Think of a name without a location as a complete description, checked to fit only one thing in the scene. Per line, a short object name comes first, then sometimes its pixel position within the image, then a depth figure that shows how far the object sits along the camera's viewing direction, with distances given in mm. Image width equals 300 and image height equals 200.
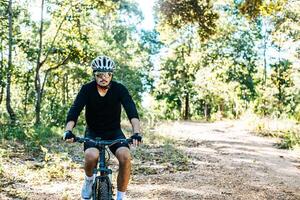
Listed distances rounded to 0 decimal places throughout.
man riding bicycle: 5176
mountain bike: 4723
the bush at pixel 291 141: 13994
